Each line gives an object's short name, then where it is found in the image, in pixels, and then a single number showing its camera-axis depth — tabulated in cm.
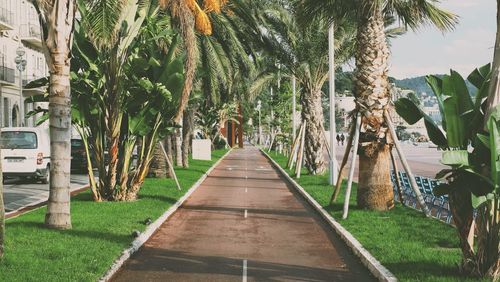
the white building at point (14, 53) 4219
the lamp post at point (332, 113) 2137
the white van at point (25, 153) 2223
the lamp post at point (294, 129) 3753
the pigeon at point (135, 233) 1134
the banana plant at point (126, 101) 1617
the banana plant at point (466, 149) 735
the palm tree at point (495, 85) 777
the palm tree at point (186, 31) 1788
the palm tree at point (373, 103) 1464
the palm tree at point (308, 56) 2722
